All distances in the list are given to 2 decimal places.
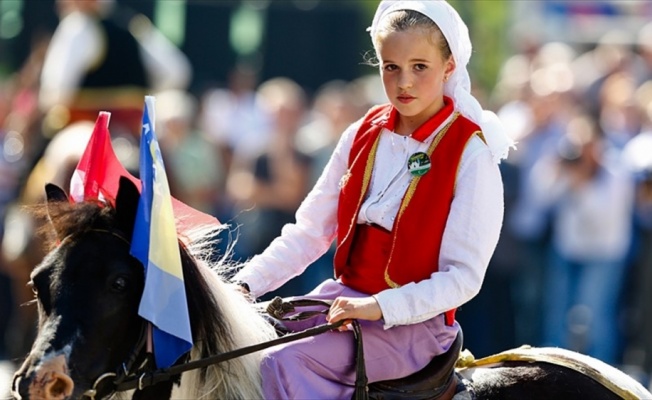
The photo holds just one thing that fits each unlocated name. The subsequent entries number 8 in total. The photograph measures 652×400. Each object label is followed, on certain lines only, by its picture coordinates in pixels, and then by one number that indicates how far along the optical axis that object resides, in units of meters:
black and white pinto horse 8.98
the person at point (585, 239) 24.89
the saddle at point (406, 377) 10.02
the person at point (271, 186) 26.17
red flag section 9.98
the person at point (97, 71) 23.75
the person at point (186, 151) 27.62
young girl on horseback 9.85
